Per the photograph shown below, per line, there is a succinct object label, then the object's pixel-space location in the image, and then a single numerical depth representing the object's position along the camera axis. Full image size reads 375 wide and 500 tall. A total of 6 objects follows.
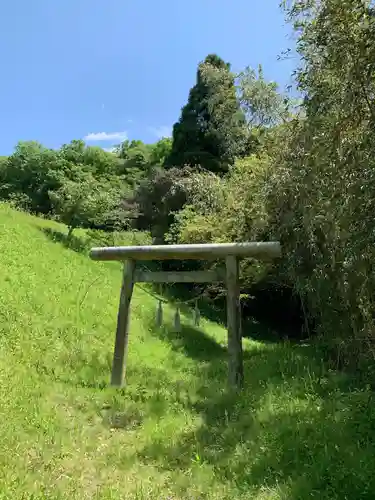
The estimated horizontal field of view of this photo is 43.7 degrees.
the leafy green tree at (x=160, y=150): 35.34
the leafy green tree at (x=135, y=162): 36.53
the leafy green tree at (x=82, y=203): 16.91
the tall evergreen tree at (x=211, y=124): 22.02
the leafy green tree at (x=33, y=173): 32.81
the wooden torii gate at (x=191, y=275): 6.94
